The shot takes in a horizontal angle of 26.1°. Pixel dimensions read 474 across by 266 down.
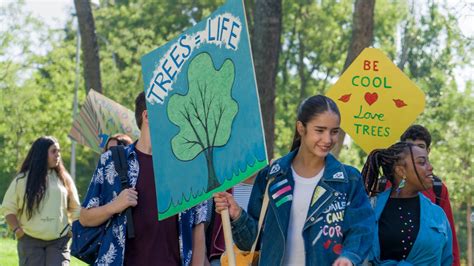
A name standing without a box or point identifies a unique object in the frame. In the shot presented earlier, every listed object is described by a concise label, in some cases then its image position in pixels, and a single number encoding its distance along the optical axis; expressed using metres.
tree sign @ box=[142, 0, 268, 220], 4.94
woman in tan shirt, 9.66
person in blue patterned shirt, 5.45
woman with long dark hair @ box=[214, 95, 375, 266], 4.98
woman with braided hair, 6.13
